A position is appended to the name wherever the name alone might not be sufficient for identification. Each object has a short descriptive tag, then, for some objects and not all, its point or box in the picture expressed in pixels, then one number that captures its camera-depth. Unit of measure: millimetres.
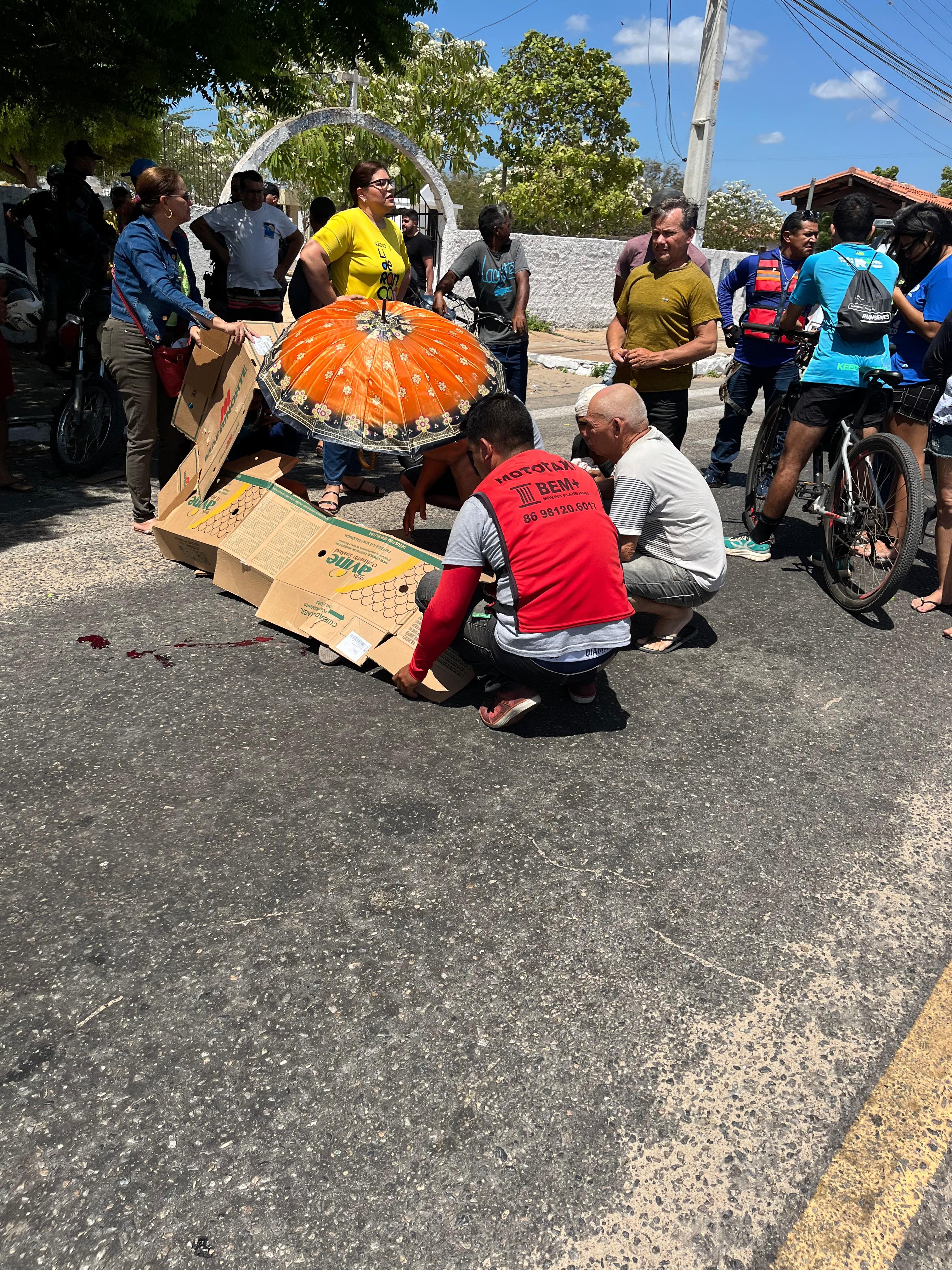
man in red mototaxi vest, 3143
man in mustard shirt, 5004
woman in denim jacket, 4789
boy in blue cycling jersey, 4945
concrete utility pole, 16797
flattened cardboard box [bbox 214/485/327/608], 4141
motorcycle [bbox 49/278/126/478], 6301
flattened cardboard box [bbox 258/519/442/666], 3805
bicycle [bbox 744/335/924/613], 4492
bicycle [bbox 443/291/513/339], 6996
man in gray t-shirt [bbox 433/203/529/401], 6867
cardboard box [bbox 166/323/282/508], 4492
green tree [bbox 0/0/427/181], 5355
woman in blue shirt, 4996
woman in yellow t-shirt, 5301
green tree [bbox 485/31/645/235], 37688
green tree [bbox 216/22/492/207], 26156
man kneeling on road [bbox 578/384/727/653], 3877
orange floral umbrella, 3816
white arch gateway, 13047
